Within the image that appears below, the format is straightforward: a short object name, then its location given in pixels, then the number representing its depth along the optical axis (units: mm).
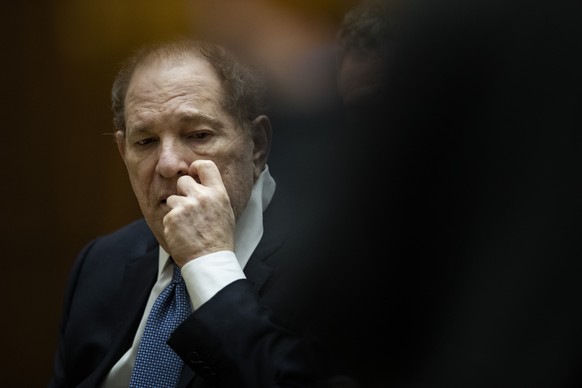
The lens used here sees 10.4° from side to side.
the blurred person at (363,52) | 3009
